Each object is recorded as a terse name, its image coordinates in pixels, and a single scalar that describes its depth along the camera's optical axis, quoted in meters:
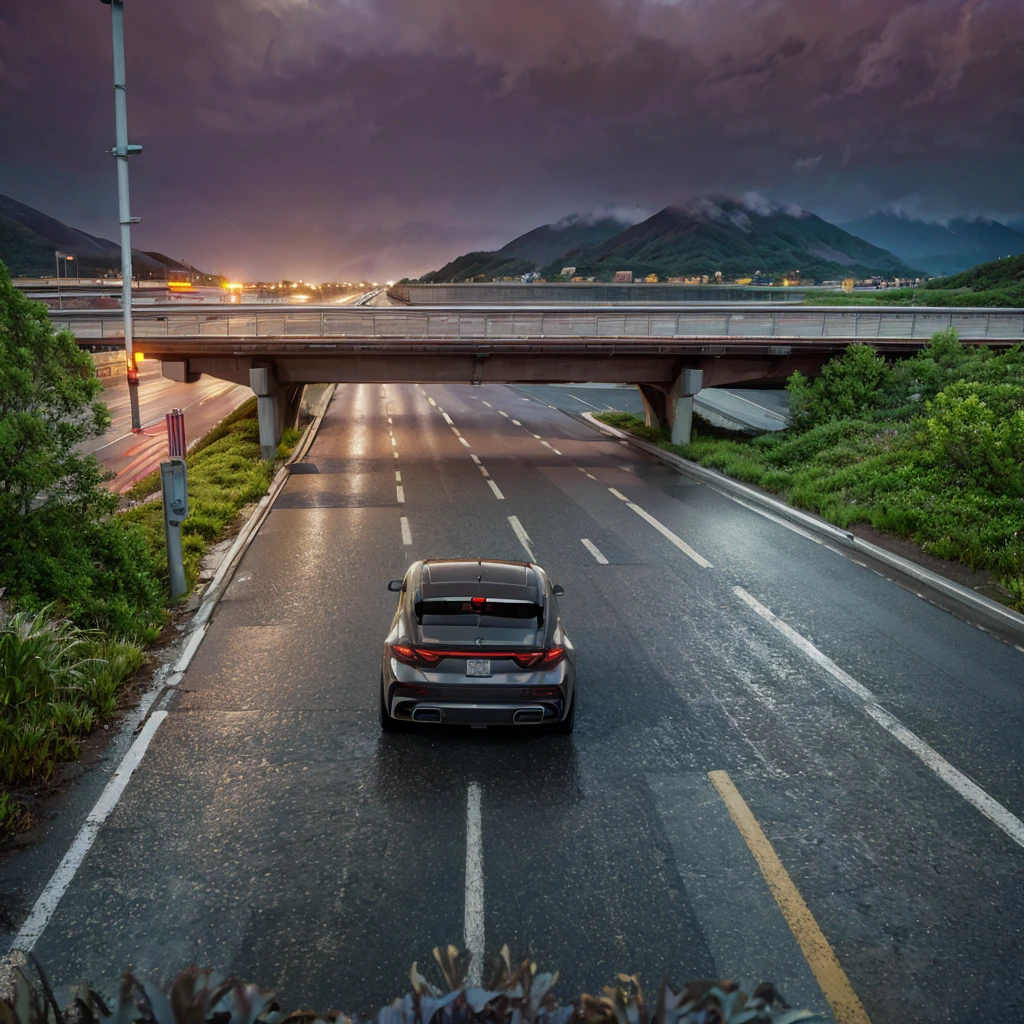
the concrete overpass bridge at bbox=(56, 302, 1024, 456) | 30.53
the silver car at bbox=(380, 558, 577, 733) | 8.20
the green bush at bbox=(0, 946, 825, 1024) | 3.12
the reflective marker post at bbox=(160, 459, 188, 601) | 12.99
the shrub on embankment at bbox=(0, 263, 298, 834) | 8.77
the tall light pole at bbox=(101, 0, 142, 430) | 23.77
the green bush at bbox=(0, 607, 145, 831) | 8.07
